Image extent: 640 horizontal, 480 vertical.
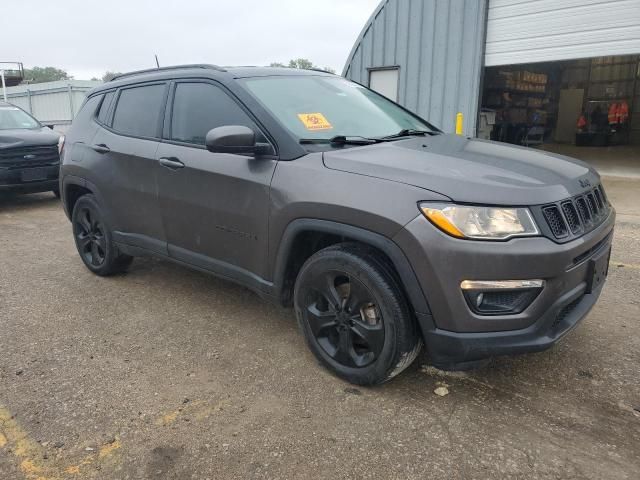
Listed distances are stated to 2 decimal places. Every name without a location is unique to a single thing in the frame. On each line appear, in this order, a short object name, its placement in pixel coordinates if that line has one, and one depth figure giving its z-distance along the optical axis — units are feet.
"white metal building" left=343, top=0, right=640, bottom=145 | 32.22
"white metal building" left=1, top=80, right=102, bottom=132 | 69.56
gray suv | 7.66
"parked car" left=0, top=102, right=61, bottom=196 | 24.97
